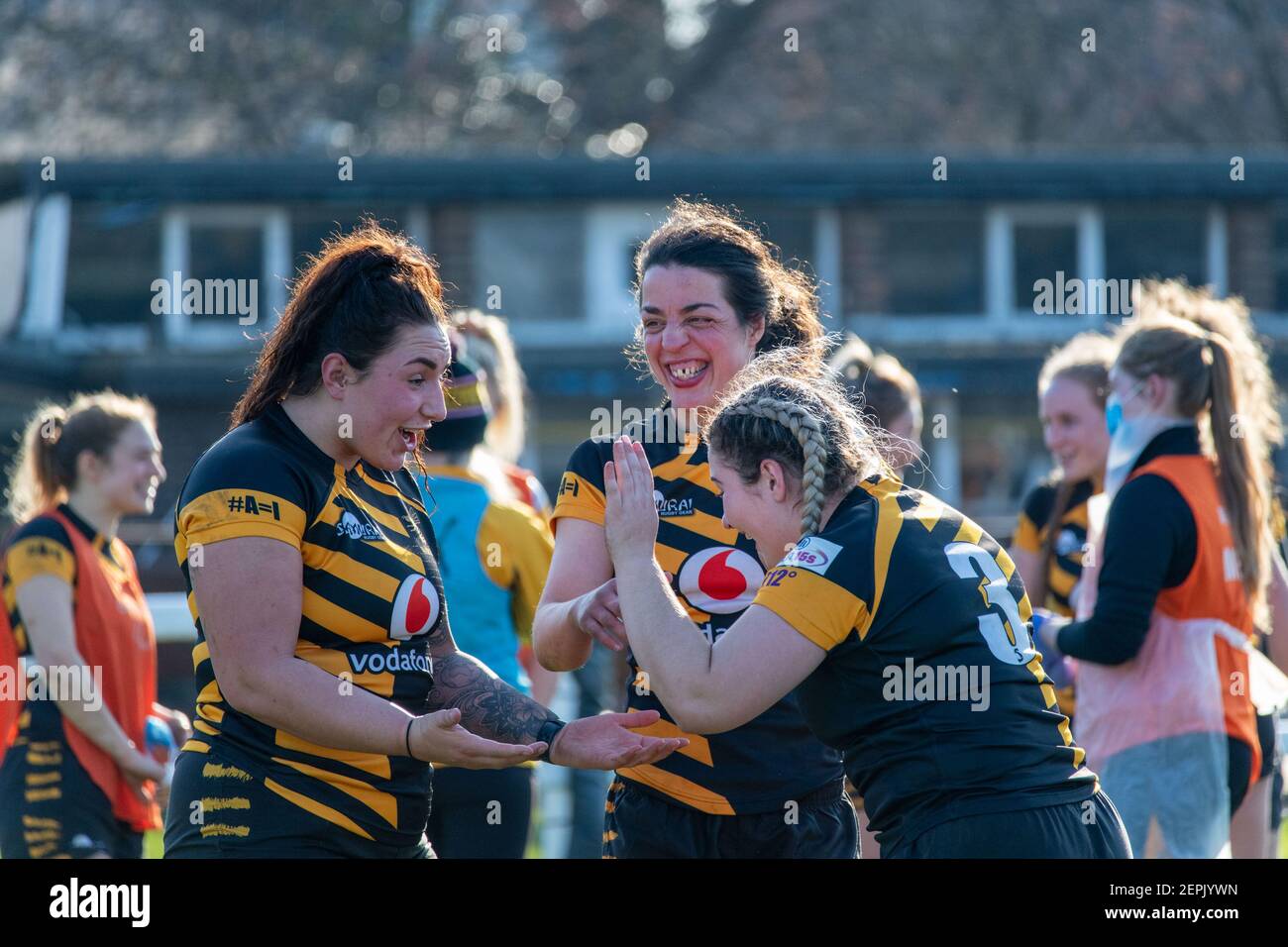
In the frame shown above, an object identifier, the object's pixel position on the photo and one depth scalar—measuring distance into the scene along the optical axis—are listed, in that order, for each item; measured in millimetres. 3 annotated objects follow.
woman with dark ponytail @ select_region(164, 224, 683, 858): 6012
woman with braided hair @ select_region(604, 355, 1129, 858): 5859
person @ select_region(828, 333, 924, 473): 9711
